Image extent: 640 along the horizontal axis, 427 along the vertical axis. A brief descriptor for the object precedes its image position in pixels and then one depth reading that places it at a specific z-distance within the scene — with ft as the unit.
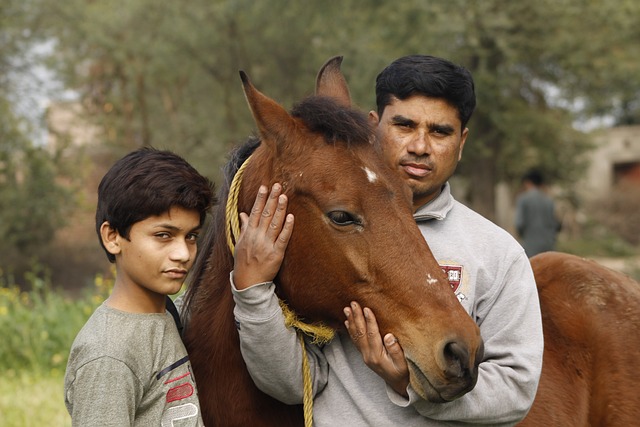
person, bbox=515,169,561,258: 36.60
